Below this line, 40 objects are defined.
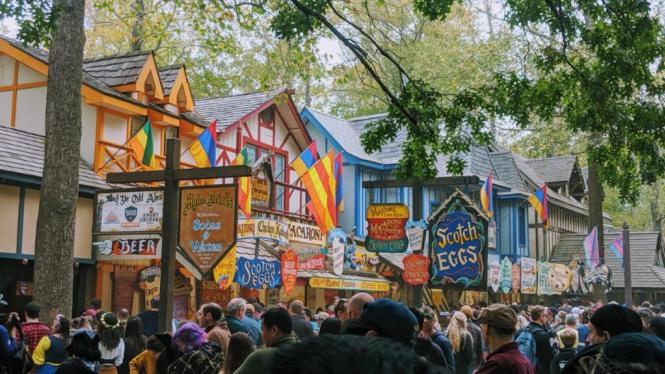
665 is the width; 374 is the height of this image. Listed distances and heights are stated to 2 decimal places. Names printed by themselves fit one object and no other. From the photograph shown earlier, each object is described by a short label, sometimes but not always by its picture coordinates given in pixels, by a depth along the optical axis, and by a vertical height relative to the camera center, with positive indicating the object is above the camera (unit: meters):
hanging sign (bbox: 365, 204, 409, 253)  14.81 +0.89
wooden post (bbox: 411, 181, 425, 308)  13.56 +1.12
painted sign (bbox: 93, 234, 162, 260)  14.87 +0.49
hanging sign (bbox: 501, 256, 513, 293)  28.11 +0.13
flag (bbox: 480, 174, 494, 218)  25.03 +2.60
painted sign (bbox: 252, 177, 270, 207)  21.11 +2.16
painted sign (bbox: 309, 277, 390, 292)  21.89 -0.23
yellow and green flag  18.27 +2.87
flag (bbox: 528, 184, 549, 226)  30.16 +2.90
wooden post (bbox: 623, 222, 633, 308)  23.50 +0.40
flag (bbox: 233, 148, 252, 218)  18.55 +1.79
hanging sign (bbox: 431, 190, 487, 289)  13.25 +0.56
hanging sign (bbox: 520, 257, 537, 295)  29.89 +0.12
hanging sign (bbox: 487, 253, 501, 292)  26.78 +0.09
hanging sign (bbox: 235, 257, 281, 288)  18.25 +0.03
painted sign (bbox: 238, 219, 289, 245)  18.67 +1.05
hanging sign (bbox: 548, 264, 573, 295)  32.47 +0.07
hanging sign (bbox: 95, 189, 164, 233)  12.64 +1.00
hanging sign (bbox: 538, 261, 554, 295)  31.44 +0.04
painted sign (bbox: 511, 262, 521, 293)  29.06 +0.11
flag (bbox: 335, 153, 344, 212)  27.34 +2.65
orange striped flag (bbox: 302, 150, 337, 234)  18.83 +1.97
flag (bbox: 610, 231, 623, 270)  30.45 +1.29
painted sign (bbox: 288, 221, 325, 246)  21.22 +1.10
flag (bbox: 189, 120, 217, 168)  18.06 +2.77
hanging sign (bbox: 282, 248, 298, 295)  19.30 +0.15
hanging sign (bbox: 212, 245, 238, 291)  16.88 +0.04
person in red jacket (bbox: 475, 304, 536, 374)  5.28 -0.44
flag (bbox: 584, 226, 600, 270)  27.33 +1.12
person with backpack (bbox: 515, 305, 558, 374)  10.69 -0.83
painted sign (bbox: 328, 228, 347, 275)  22.67 +0.78
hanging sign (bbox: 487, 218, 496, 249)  31.78 +1.72
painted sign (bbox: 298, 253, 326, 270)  21.39 +0.35
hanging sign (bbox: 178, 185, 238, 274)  11.91 +0.73
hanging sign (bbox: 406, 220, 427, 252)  14.73 +0.77
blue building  28.53 +3.88
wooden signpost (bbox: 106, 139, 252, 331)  11.53 +1.10
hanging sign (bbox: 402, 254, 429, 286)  13.88 +0.12
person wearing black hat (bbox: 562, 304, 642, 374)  4.99 -0.25
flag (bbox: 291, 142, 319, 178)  19.30 +2.72
